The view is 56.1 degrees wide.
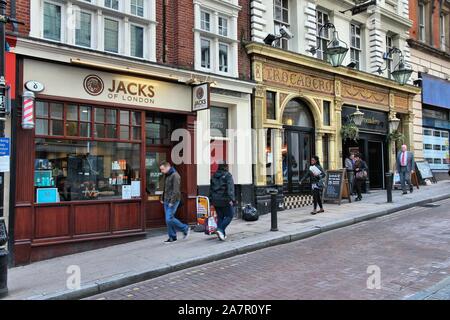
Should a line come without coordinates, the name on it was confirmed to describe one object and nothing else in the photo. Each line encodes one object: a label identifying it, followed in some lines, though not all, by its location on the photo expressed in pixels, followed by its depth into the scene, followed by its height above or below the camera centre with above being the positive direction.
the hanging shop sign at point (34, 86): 8.45 +1.82
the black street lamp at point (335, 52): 14.10 +4.04
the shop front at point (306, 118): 13.34 +1.99
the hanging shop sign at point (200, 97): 10.83 +2.01
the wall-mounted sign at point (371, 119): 16.77 +2.20
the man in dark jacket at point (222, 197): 9.10 -0.51
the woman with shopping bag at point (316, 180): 12.29 -0.24
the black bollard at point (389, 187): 14.02 -0.55
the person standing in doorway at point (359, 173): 15.14 -0.06
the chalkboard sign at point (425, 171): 19.44 -0.02
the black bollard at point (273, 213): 10.17 -0.98
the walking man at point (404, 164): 15.84 +0.25
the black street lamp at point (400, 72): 17.69 +4.16
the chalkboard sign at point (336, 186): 14.30 -0.49
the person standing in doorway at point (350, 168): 15.53 +0.11
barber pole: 8.27 +1.27
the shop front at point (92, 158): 8.56 +0.39
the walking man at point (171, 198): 9.45 -0.55
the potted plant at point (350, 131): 16.03 +1.53
